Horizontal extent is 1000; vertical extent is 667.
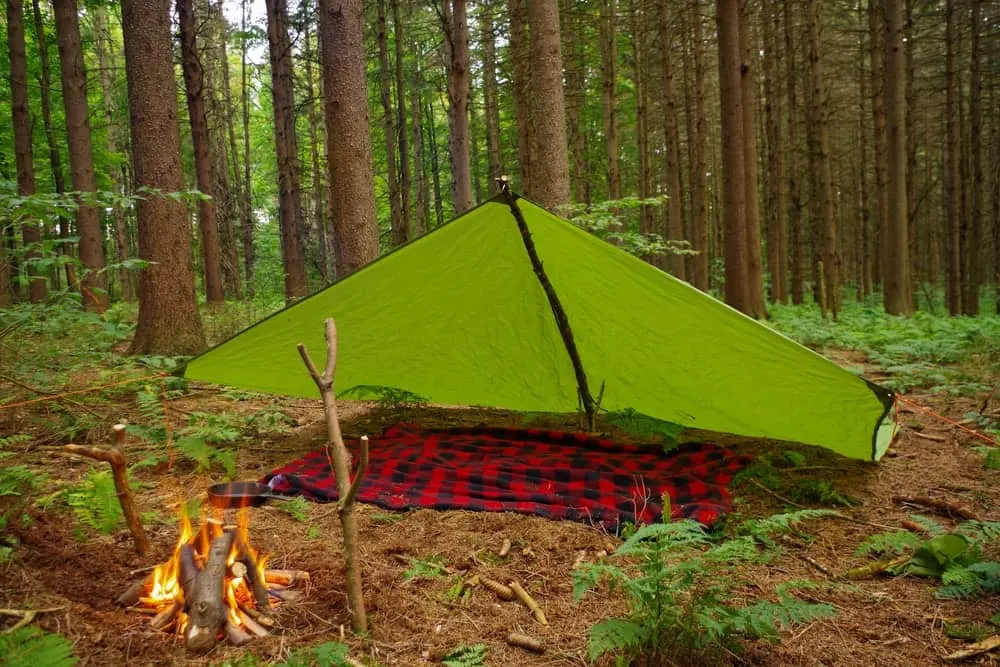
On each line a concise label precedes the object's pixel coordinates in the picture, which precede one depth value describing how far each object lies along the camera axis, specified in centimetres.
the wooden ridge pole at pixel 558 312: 309
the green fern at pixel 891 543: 215
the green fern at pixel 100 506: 213
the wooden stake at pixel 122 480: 187
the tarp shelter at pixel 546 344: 293
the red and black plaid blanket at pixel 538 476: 277
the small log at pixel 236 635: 165
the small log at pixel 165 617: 169
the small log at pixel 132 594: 180
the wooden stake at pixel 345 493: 162
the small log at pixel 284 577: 195
